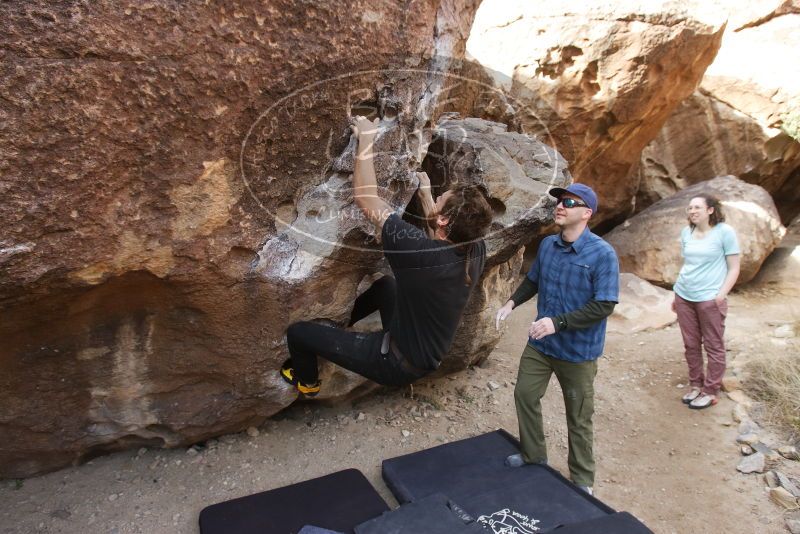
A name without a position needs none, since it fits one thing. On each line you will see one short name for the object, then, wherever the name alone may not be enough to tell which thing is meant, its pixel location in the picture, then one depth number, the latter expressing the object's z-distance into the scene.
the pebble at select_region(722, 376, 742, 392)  4.39
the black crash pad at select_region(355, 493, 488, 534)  2.55
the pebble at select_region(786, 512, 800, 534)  2.98
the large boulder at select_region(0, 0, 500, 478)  2.10
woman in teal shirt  3.95
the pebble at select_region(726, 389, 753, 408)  4.20
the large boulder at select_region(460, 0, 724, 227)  5.61
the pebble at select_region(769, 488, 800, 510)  3.14
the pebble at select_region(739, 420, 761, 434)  3.87
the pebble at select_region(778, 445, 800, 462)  3.57
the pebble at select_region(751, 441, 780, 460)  3.59
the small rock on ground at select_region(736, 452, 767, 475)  3.48
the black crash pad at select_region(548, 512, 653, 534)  2.50
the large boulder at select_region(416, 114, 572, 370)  3.47
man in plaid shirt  2.76
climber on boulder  2.49
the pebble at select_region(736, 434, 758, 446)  3.75
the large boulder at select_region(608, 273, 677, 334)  5.76
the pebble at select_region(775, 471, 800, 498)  3.25
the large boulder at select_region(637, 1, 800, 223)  7.85
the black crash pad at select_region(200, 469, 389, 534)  2.66
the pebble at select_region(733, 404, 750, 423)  4.02
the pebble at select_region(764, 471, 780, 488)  3.33
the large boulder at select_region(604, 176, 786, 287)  6.54
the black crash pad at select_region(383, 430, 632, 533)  2.74
